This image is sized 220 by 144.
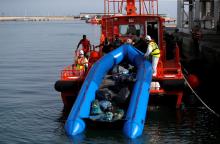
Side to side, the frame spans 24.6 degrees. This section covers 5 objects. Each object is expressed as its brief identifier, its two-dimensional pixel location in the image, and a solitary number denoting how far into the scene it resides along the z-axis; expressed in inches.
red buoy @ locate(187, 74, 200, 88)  766.5
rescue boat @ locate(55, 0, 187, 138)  574.9
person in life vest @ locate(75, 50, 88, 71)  752.3
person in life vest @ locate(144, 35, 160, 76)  695.1
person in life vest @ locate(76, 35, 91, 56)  856.1
